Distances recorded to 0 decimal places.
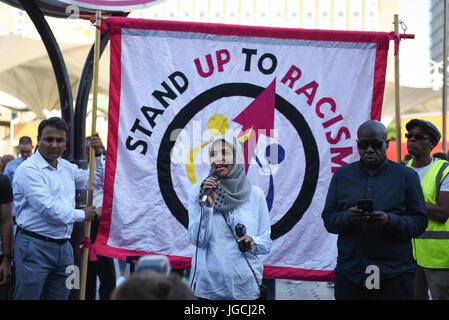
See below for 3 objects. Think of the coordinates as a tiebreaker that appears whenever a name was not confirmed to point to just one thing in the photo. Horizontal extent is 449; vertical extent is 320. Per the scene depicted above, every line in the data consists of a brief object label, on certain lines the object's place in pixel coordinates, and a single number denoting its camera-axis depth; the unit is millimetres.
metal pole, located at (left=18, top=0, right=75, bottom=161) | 5230
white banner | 4641
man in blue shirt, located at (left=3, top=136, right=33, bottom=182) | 8598
